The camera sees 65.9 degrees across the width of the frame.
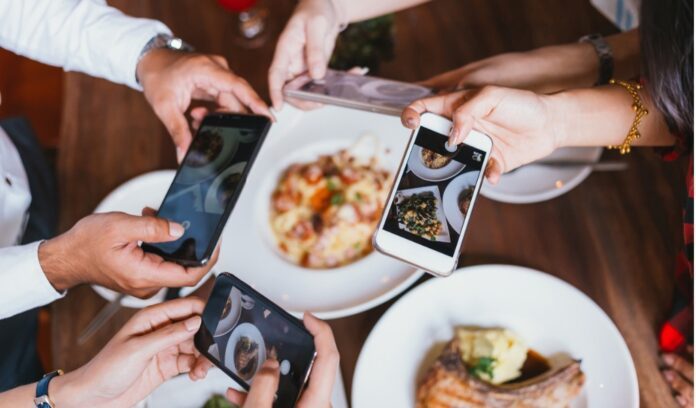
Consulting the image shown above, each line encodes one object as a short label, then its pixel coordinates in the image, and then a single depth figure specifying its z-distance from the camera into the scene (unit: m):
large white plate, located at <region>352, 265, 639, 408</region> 1.28
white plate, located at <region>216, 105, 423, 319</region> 1.45
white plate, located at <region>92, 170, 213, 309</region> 1.64
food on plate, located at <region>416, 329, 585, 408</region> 1.27
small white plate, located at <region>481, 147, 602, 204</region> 1.48
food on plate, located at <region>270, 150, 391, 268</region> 1.59
